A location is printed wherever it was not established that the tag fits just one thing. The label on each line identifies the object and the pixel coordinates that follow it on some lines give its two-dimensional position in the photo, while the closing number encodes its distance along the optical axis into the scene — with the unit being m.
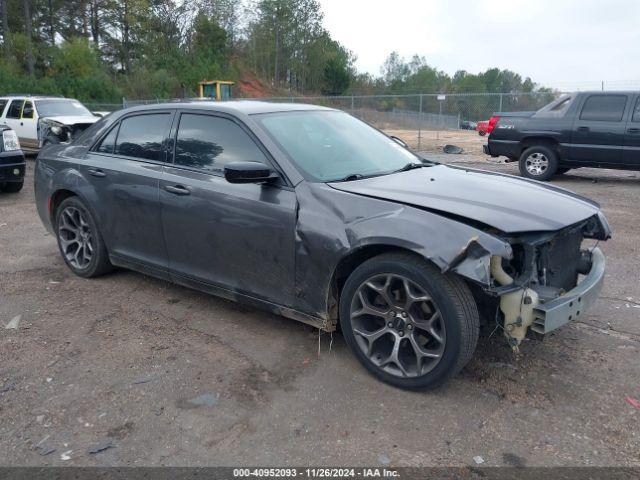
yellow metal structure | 36.98
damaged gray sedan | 3.06
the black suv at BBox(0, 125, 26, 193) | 9.16
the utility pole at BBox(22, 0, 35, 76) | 37.69
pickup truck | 10.40
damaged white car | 13.74
